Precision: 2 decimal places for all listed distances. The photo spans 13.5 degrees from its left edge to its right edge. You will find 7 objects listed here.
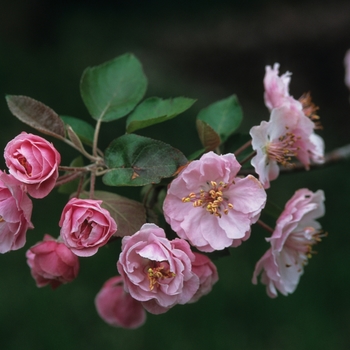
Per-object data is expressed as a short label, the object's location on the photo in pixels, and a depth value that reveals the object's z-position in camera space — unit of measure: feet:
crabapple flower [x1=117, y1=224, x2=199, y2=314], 2.16
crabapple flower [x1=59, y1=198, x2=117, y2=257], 2.16
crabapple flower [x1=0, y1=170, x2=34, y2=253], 2.15
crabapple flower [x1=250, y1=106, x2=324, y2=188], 2.26
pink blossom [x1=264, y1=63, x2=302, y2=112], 2.36
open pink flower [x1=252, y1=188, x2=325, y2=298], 2.29
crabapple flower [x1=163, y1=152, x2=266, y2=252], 2.20
